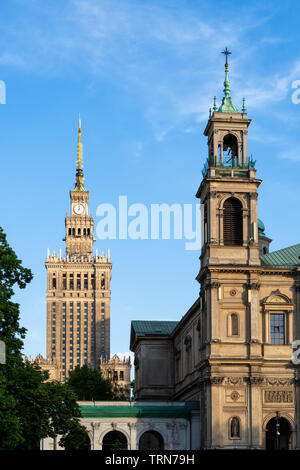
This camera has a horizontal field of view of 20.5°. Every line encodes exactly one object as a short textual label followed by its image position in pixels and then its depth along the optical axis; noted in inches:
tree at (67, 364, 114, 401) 5506.9
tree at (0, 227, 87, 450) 1905.8
